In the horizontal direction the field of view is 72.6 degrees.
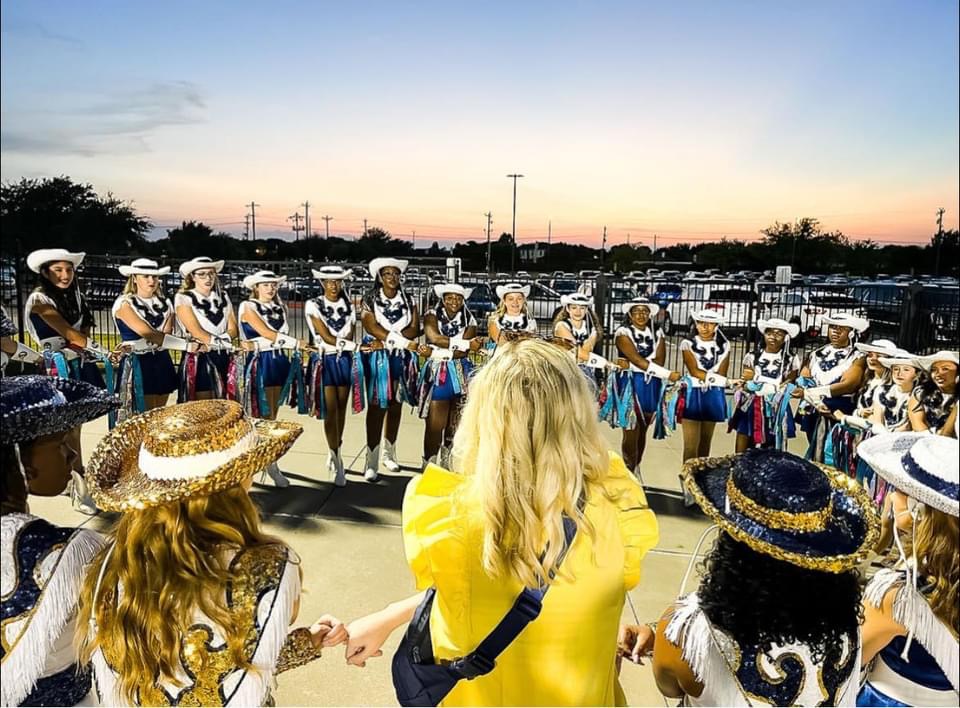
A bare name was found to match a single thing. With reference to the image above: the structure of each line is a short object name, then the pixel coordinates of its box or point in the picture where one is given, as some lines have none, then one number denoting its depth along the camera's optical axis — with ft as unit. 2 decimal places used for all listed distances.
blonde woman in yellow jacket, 4.39
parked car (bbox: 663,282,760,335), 42.22
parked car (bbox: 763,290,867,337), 35.27
